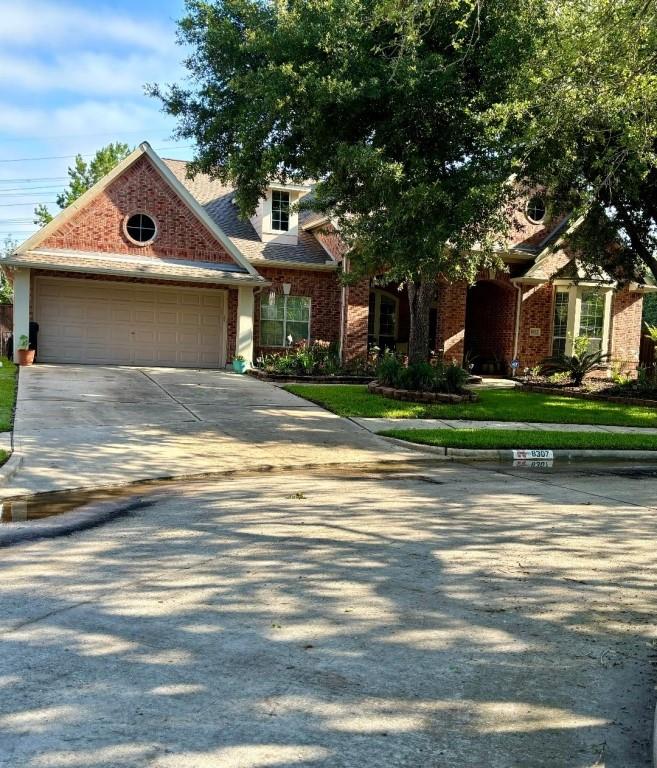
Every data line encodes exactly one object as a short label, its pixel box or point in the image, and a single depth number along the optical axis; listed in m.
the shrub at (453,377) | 16.50
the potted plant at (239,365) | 21.64
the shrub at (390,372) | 16.80
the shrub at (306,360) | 20.38
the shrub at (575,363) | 20.41
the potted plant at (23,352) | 19.83
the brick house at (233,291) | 21.00
